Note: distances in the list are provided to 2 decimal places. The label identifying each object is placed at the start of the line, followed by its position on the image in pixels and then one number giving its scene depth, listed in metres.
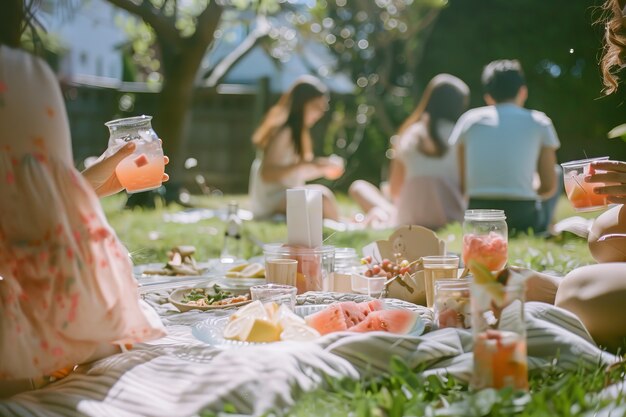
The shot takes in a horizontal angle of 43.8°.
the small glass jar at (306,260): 3.16
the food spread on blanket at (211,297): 3.07
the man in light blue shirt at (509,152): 5.95
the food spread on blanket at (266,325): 2.43
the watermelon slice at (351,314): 2.58
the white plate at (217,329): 2.44
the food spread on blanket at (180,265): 3.82
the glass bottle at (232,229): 3.99
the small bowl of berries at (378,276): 3.16
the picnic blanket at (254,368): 2.05
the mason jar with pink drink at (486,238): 2.84
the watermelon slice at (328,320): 2.54
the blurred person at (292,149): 6.76
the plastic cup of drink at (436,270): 2.93
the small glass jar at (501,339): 1.96
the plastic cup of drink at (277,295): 2.68
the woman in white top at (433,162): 6.50
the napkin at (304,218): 3.14
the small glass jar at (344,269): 3.31
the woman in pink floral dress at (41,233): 2.10
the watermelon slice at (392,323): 2.50
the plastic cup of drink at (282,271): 3.04
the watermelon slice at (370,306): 2.68
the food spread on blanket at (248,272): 3.51
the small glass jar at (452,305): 2.47
